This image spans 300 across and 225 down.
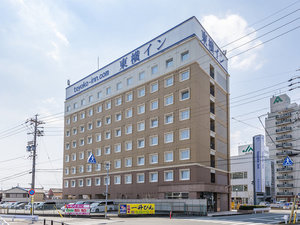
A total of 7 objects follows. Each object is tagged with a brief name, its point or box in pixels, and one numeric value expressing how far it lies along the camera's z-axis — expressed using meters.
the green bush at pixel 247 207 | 35.73
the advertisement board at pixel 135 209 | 28.01
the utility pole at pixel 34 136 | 33.80
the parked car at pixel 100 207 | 34.12
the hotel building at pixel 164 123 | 34.74
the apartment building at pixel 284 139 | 73.82
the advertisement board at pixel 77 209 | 29.60
